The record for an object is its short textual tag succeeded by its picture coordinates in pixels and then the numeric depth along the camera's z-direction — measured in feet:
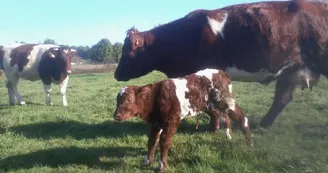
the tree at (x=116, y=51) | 226.28
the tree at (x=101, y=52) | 240.73
